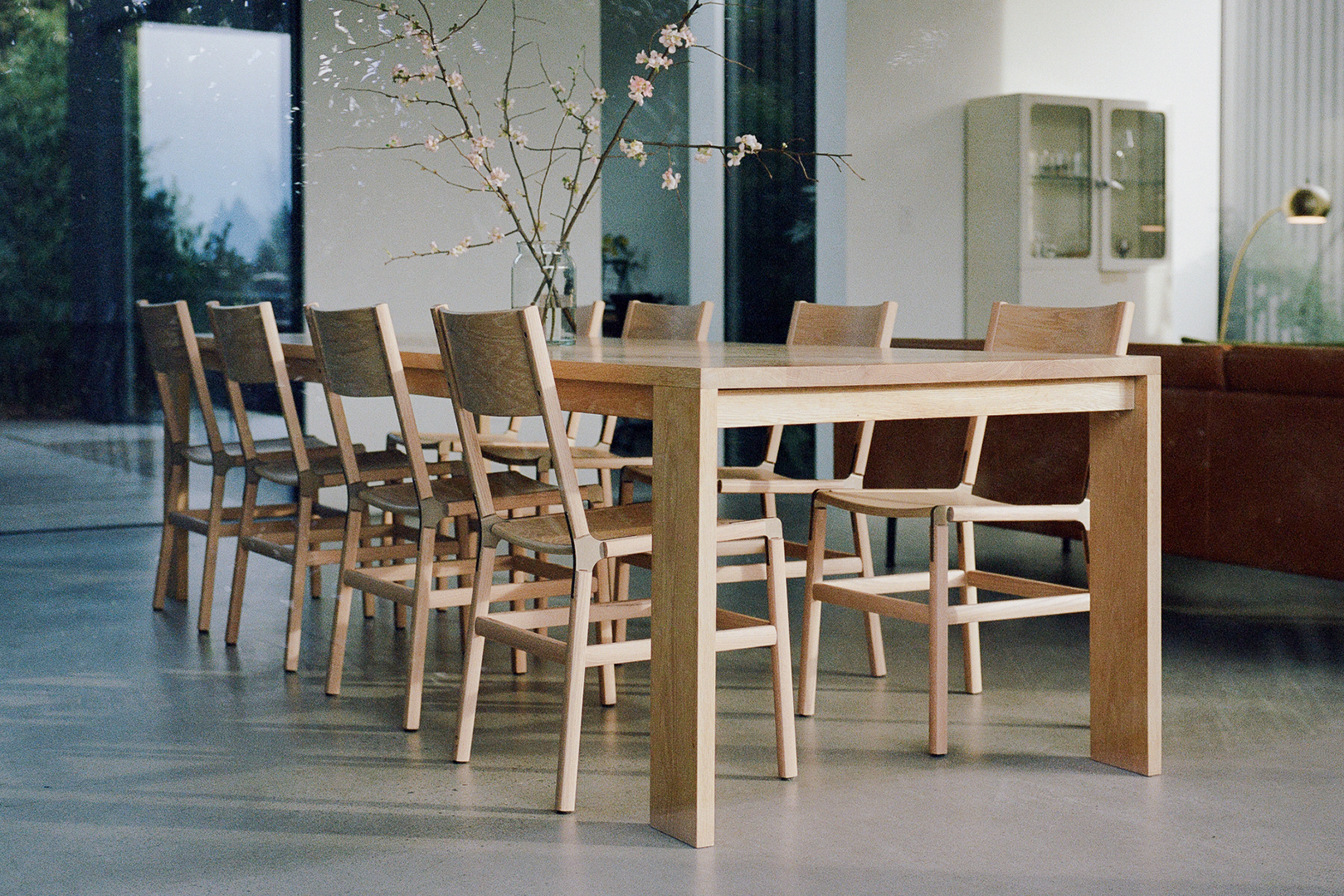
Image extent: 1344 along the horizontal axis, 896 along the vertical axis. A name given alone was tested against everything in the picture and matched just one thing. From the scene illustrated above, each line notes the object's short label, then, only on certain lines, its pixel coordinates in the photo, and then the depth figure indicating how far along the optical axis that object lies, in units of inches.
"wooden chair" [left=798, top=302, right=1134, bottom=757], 107.0
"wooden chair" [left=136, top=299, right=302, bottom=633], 150.9
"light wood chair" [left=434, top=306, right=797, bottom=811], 92.5
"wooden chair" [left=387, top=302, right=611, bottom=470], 151.9
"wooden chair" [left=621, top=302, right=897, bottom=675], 129.0
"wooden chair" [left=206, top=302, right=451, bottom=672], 133.3
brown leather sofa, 136.3
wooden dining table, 85.9
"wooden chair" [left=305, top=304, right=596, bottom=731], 111.3
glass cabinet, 264.8
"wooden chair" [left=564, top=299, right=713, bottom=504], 149.3
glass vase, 134.7
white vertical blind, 297.4
